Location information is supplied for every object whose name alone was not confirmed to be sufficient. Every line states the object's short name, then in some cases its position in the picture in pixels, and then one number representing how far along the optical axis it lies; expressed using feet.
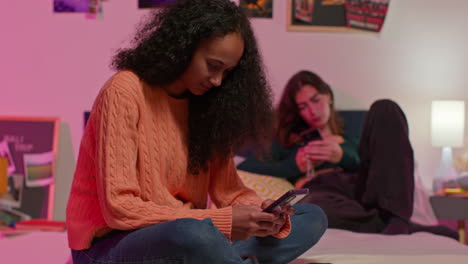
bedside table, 10.06
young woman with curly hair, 4.62
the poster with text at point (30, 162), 10.78
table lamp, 10.73
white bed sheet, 6.34
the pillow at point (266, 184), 8.93
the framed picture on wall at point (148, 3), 11.12
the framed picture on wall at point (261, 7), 11.24
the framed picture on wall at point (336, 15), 11.28
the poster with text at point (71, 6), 11.14
